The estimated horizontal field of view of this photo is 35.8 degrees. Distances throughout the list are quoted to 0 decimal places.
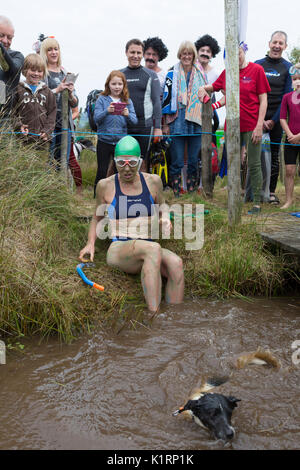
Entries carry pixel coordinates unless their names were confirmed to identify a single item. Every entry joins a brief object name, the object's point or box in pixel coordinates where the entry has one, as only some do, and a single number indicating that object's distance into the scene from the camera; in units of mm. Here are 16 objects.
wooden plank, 4613
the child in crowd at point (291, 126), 6582
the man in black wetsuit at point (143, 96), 6668
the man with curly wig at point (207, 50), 7562
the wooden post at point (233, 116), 5355
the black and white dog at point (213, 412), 2473
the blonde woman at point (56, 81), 6402
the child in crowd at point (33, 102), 5785
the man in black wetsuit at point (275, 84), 6840
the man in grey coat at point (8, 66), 5500
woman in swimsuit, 4414
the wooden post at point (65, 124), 6383
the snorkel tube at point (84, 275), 4172
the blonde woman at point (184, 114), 6965
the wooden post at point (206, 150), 6852
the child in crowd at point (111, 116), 6316
